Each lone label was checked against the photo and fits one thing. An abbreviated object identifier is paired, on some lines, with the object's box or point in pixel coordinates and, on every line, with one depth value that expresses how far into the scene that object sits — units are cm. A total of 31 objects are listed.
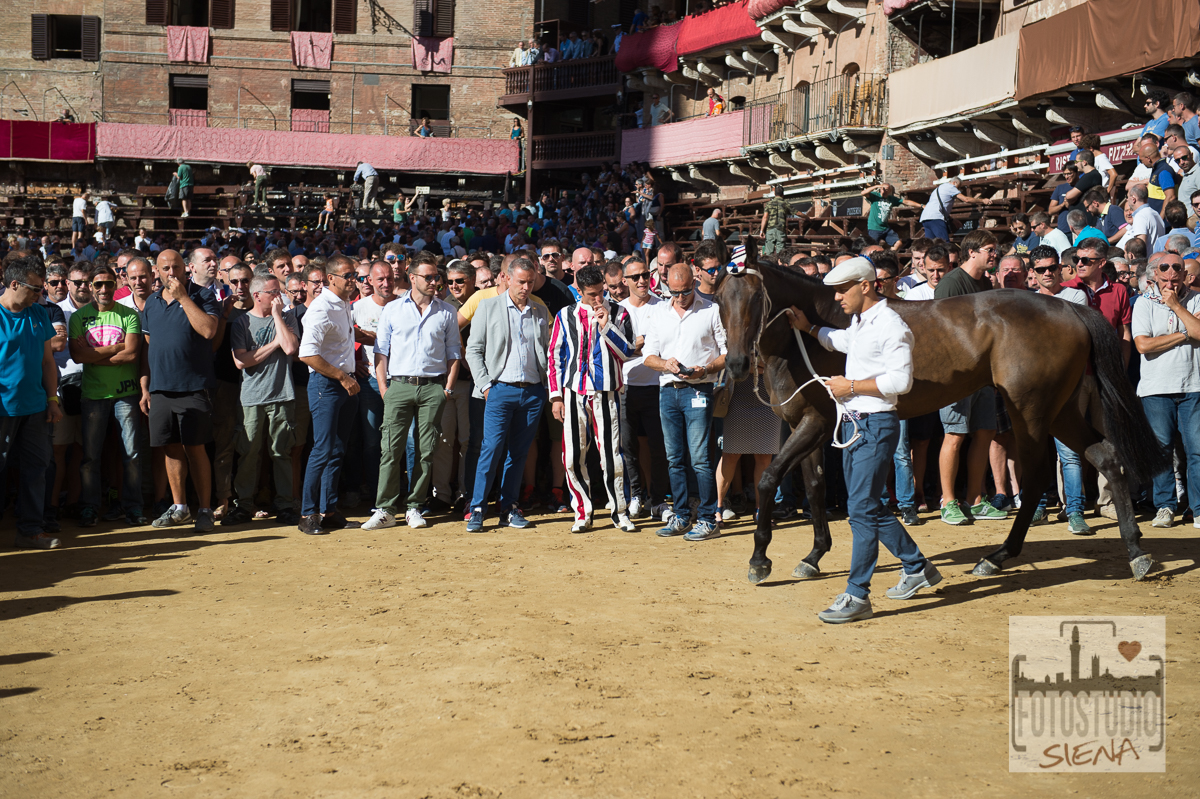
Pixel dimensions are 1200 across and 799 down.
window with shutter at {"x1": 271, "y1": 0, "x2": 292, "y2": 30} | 4756
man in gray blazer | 944
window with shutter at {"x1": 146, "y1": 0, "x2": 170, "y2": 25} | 4700
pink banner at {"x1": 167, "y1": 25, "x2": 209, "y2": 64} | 4697
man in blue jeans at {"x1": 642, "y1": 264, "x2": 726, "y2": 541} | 906
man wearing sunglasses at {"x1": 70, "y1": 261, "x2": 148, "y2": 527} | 923
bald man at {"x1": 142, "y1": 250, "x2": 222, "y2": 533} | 903
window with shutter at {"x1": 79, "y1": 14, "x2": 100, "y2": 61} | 4700
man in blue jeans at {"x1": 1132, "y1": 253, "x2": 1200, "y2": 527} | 891
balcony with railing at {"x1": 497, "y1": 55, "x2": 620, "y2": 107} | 4556
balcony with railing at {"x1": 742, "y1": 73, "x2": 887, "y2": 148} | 3111
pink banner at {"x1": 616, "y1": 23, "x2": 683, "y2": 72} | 4169
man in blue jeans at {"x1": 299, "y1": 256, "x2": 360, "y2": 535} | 909
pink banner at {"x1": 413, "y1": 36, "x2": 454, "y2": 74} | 4825
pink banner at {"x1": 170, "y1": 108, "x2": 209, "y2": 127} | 4703
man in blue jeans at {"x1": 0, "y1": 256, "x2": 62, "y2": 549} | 843
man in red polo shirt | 973
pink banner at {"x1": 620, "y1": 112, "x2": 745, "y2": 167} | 3850
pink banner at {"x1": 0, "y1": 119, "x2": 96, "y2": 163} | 4412
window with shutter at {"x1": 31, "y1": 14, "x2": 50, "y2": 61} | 4634
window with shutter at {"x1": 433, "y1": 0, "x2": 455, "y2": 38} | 4834
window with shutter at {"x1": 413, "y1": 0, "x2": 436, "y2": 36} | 4806
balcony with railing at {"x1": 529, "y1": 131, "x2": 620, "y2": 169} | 4444
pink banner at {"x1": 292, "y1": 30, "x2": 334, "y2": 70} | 4756
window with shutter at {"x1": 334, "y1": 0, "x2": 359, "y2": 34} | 4809
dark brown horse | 747
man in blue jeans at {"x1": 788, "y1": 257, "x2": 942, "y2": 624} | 622
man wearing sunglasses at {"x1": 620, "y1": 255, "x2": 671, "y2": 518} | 980
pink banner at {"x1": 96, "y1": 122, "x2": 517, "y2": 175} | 4475
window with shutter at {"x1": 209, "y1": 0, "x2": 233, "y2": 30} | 4744
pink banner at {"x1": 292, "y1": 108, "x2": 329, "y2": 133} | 4703
